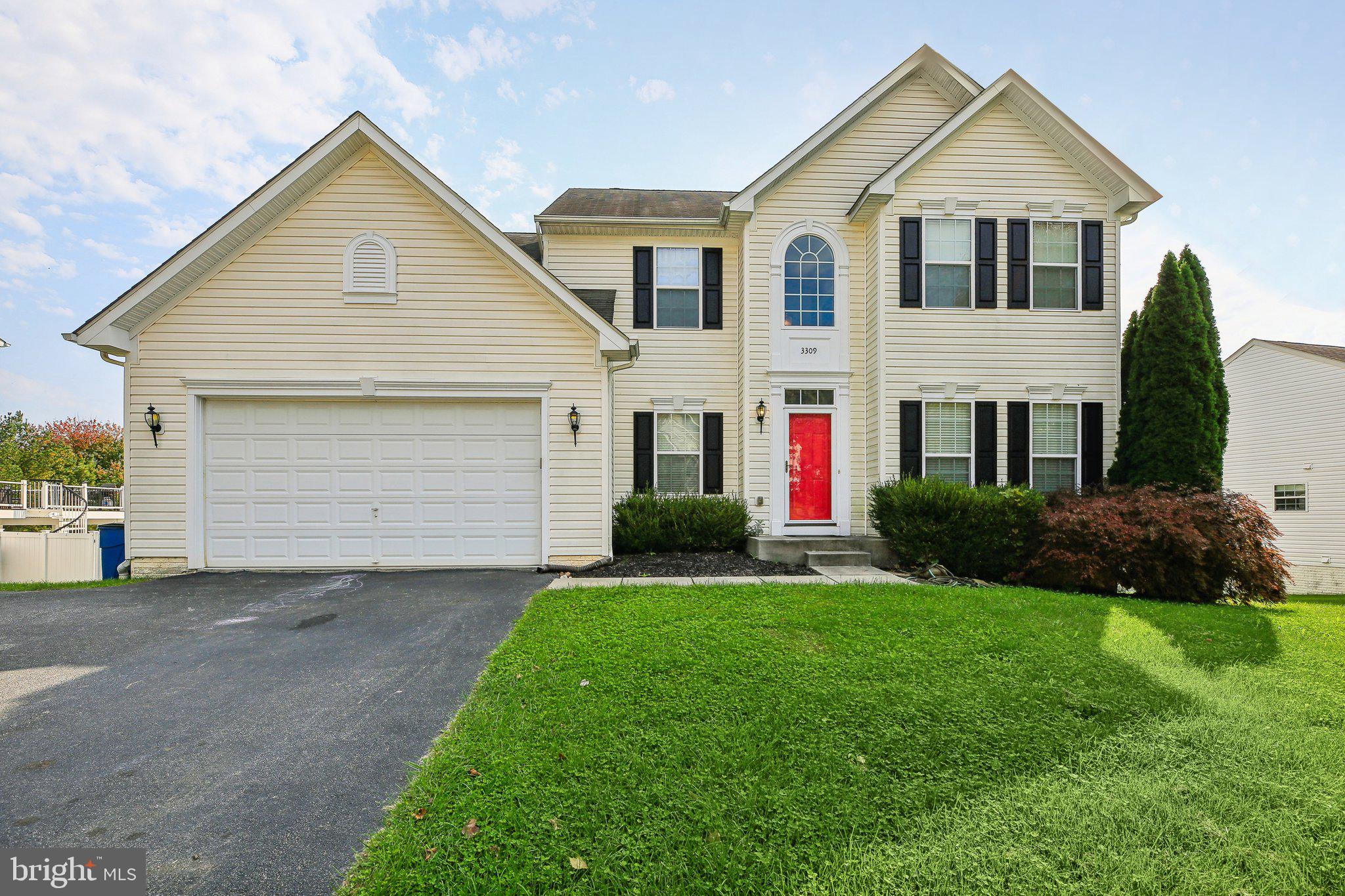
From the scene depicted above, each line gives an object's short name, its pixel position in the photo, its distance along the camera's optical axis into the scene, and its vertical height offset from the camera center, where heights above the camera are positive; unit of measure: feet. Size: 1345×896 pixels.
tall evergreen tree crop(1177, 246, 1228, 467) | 28.91 +6.12
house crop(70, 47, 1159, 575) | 26.53 +5.86
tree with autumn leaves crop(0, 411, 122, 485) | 99.50 +0.65
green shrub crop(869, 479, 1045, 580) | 27.40 -3.84
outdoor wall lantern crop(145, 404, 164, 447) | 25.76 +1.53
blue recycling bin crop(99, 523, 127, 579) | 28.07 -4.79
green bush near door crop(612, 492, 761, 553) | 30.96 -4.12
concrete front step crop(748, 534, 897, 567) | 29.60 -5.19
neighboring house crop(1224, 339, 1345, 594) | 47.62 +0.35
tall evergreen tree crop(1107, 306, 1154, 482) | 30.27 +1.90
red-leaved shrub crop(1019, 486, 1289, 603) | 24.30 -4.54
